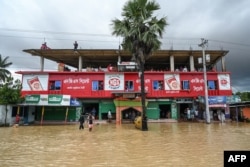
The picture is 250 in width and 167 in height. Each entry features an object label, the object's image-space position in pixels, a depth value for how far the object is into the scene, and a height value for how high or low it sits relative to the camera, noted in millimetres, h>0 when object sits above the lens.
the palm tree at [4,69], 49278 +8759
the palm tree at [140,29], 19859 +6914
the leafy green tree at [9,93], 24922 +1874
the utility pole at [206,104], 25808 +757
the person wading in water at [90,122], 18950 -863
